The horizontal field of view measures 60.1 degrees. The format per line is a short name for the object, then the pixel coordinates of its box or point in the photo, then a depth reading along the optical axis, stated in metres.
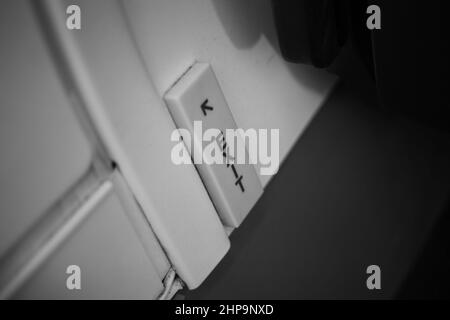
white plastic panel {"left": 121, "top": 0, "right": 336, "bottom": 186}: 0.44
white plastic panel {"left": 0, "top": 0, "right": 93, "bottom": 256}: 0.32
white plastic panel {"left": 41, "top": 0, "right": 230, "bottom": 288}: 0.35
